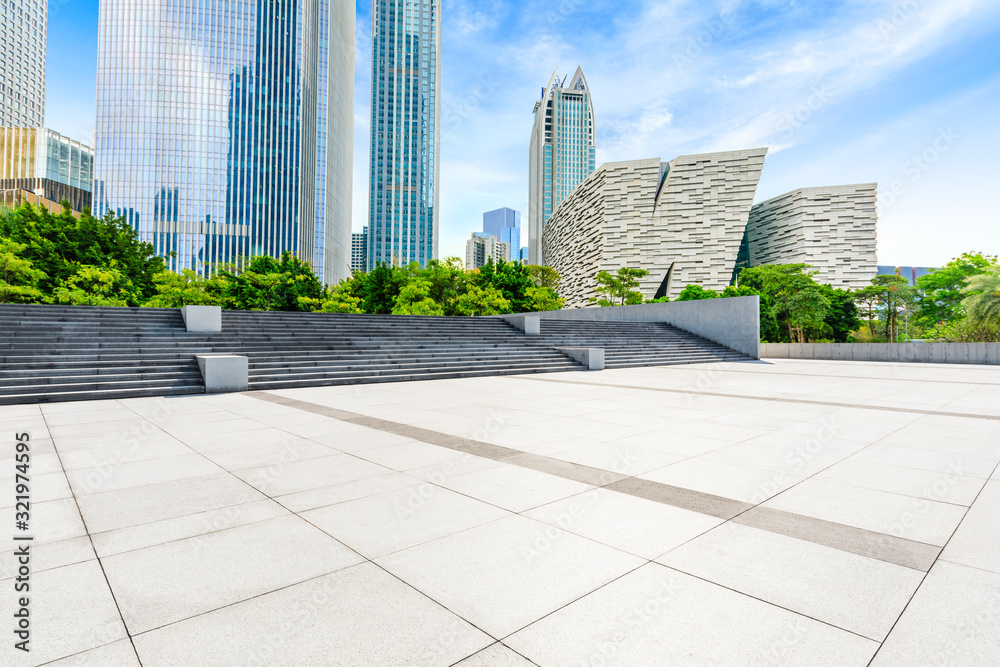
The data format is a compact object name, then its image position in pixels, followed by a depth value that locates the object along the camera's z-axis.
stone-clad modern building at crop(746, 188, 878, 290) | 93.19
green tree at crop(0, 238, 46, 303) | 24.86
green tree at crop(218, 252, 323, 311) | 40.56
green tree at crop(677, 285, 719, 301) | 81.21
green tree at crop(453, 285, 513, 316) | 43.12
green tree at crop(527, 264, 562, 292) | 61.50
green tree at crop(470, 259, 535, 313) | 48.16
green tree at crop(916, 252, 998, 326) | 46.81
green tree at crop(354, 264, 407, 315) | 47.84
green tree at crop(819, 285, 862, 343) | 59.22
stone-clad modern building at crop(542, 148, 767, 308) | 91.38
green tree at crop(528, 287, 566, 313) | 48.88
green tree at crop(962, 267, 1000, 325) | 24.31
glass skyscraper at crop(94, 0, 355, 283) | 76.25
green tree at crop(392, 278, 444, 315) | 40.47
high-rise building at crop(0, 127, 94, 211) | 78.19
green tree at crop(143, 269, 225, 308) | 33.55
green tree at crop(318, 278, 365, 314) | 44.75
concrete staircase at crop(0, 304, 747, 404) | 10.45
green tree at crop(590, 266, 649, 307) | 63.66
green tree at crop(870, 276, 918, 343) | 55.25
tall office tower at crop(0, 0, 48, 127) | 110.06
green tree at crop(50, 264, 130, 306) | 27.00
